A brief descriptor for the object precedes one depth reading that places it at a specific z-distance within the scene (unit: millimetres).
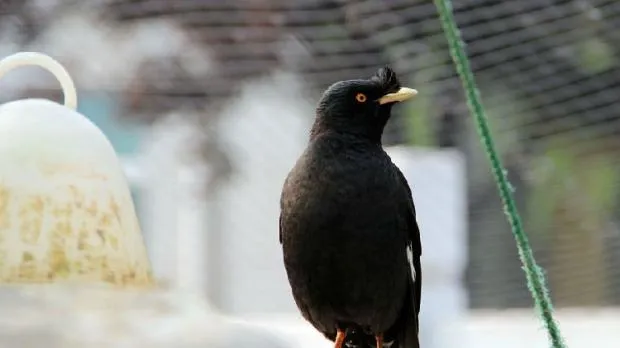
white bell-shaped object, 3516
